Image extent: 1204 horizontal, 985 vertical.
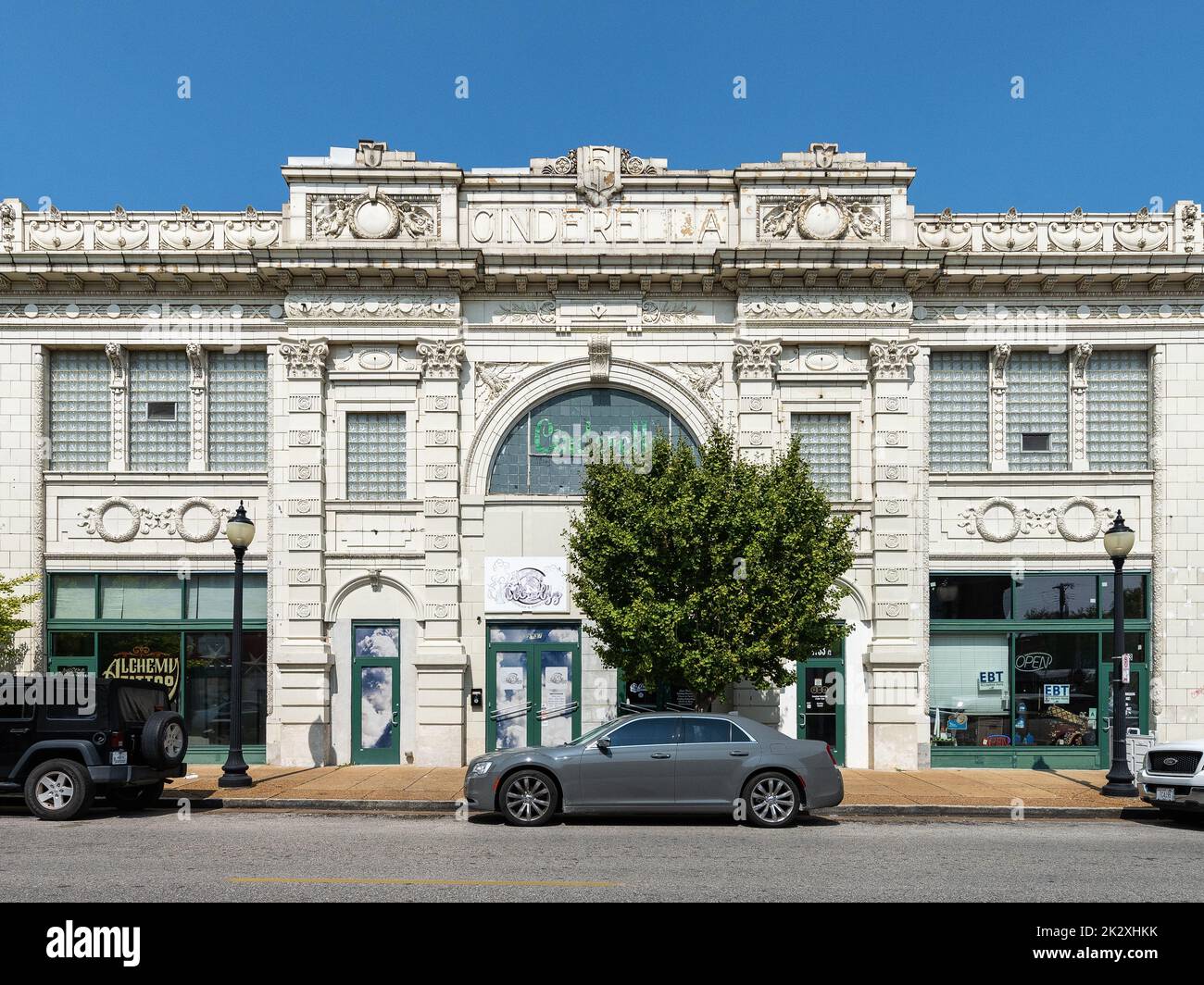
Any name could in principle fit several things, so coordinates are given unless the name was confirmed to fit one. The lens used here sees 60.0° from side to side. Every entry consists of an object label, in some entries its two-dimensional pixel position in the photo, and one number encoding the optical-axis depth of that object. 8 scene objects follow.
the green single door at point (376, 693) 19.75
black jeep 13.32
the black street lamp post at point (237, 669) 16.38
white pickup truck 13.55
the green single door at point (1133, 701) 19.72
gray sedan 13.03
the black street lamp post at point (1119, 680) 15.98
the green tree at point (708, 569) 16.28
